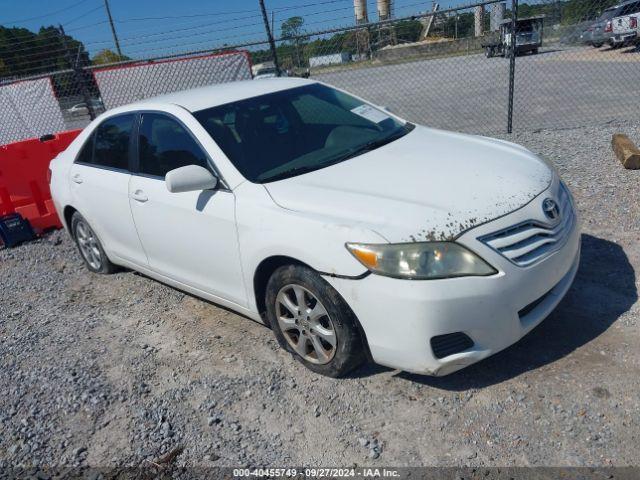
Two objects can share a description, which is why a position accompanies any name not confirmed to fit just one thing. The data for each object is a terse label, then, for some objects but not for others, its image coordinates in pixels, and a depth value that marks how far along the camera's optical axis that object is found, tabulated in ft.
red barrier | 23.04
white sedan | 8.80
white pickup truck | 59.51
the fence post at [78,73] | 29.07
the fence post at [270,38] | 26.24
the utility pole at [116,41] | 29.18
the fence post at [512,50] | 23.58
